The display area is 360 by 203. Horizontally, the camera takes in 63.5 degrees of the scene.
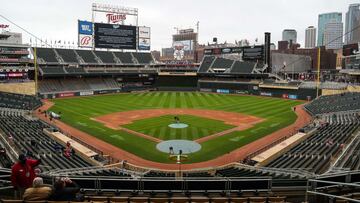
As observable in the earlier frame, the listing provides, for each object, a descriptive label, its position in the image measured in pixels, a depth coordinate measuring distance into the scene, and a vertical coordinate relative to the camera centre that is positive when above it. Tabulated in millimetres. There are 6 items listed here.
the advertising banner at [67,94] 65106 -4491
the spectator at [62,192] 6613 -2696
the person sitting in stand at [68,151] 22059 -6030
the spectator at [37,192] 6352 -2589
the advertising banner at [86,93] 69250 -4406
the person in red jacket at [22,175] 7449 -2616
